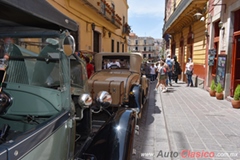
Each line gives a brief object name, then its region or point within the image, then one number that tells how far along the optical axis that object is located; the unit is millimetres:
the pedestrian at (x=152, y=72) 14375
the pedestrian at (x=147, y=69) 14305
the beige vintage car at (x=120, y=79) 4715
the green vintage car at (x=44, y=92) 1585
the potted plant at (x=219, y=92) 7312
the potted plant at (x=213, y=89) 7905
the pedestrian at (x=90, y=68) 7258
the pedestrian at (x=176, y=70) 13203
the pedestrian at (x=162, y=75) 9141
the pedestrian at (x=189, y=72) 10883
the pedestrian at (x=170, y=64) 12184
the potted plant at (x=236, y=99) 5883
